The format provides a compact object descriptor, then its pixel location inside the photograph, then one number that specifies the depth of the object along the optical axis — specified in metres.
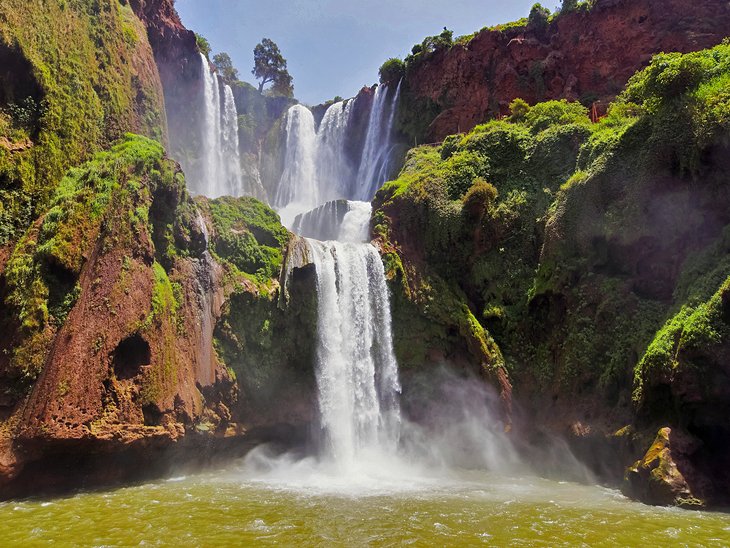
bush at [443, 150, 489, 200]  24.56
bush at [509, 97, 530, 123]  28.34
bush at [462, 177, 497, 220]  23.06
